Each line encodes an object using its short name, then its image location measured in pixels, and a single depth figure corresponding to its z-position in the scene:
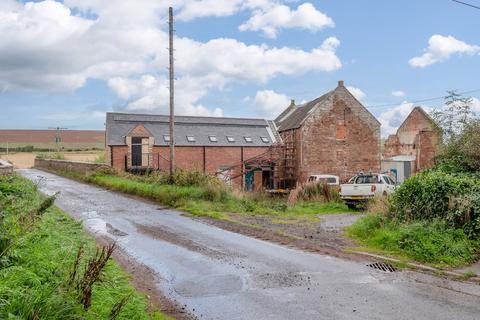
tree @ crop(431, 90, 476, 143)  13.86
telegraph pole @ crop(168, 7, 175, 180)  22.77
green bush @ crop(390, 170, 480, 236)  9.85
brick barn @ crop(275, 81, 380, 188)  32.75
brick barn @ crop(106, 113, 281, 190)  37.38
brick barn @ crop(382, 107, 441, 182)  35.84
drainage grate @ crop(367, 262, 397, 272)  8.59
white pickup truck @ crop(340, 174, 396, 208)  21.09
